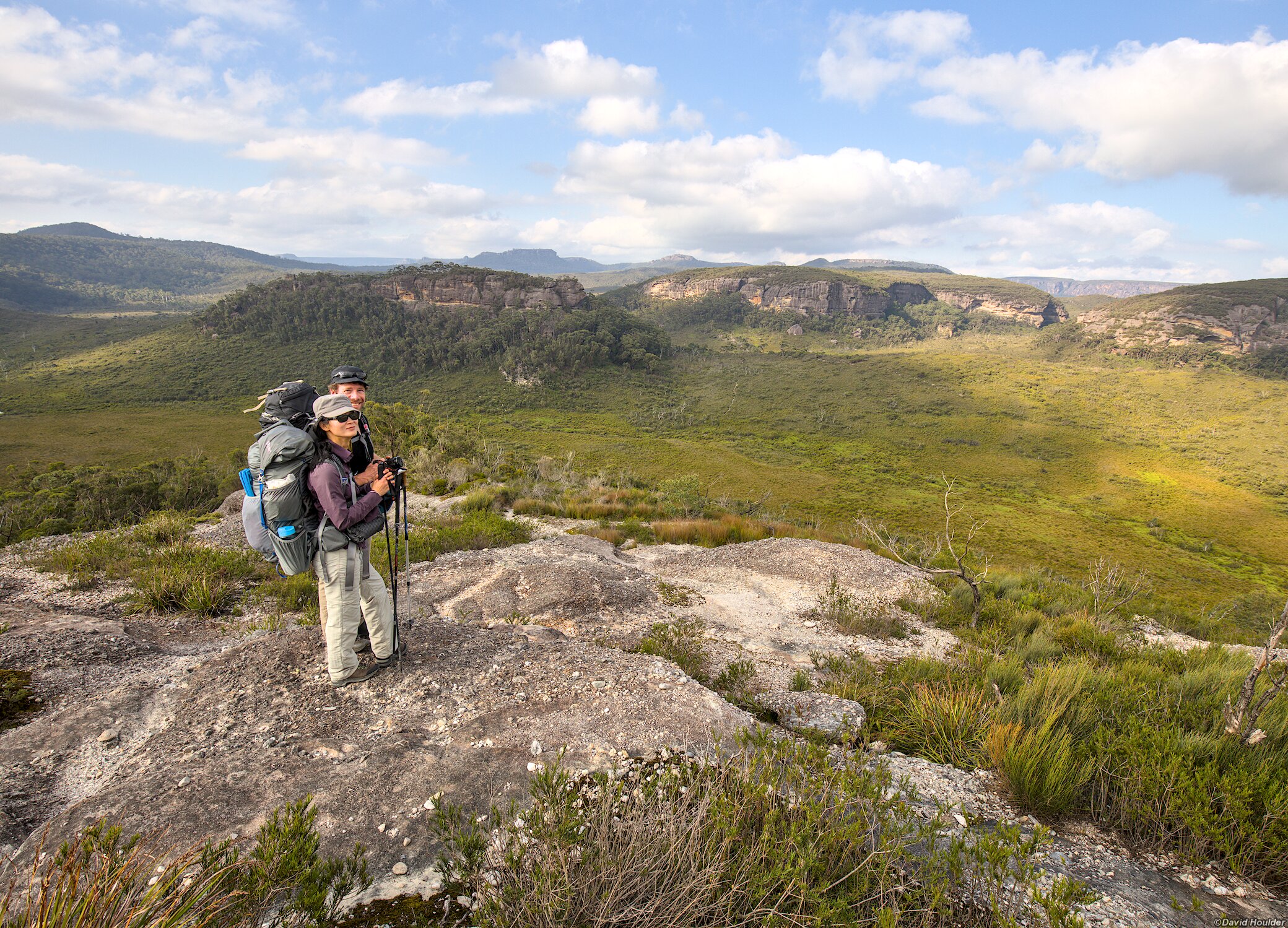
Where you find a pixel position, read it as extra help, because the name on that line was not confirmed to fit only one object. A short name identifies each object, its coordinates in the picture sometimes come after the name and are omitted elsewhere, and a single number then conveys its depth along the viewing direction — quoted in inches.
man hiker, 175.3
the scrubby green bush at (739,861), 86.7
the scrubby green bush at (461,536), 384.2
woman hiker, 156.9
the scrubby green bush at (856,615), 329.1
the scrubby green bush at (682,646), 228.8
